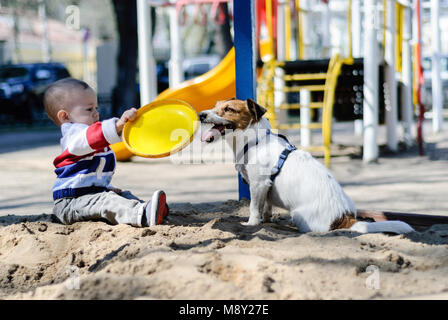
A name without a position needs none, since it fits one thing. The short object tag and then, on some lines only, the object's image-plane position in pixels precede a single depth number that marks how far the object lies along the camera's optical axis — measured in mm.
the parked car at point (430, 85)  18397
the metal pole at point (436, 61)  11000
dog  3203
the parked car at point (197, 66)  23156
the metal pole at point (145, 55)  8500
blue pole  4145
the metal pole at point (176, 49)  10375
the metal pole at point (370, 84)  7426
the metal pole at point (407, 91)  9398
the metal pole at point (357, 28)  8787
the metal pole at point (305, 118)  8977
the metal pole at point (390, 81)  8219
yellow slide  7012
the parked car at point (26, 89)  18766
